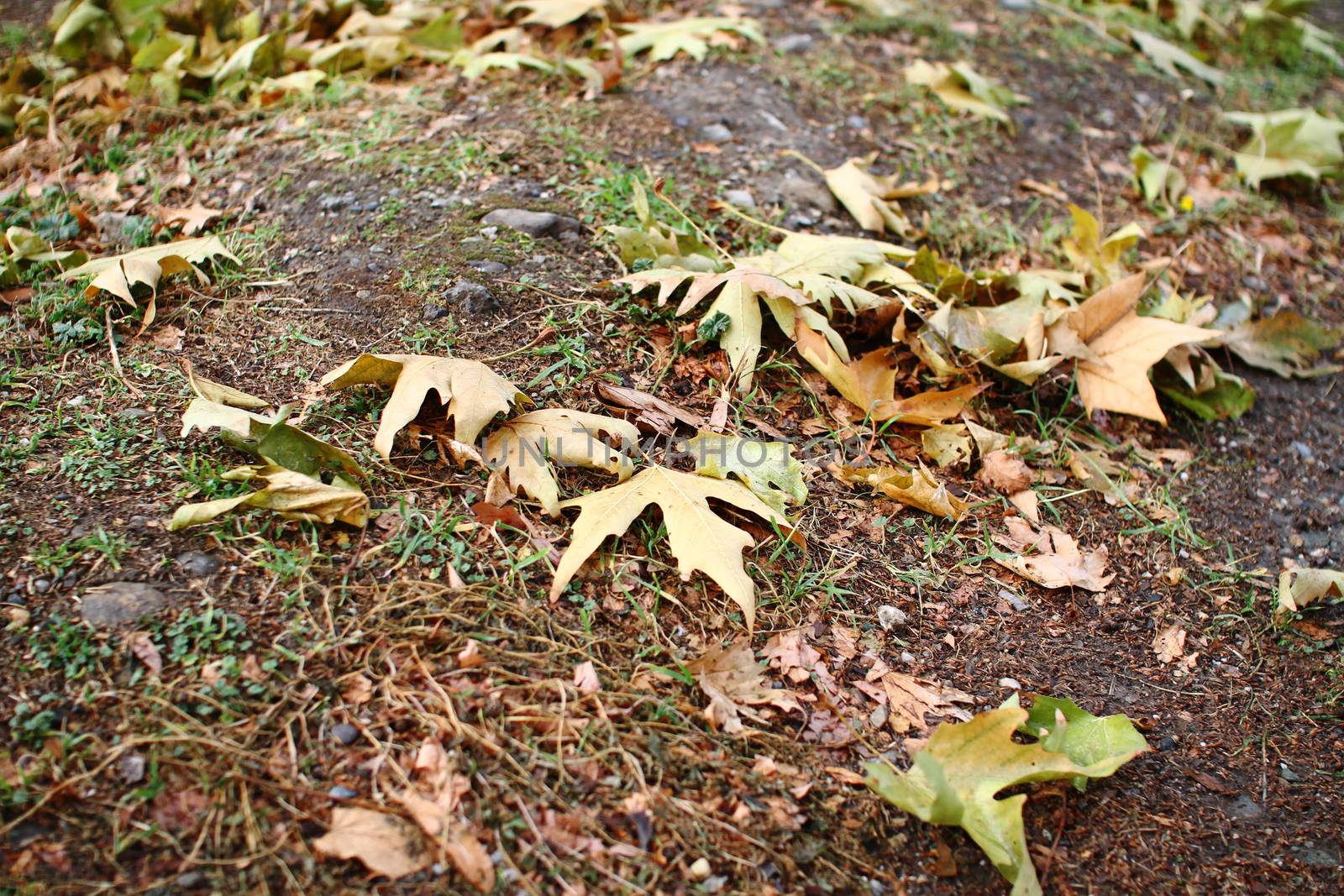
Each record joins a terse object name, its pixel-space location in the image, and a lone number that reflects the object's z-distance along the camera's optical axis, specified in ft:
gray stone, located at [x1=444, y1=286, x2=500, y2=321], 7.29
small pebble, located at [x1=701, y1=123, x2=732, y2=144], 9.62
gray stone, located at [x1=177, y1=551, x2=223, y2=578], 5.34
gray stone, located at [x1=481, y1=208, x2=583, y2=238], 8.08
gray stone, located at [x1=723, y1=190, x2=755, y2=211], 8.86
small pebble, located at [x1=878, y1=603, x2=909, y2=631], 6.14
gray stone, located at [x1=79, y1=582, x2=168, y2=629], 5.05
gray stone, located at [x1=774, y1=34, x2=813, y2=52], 11.27
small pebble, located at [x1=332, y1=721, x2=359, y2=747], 4.79
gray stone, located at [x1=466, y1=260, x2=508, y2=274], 7.63
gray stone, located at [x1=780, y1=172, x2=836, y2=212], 9.08
